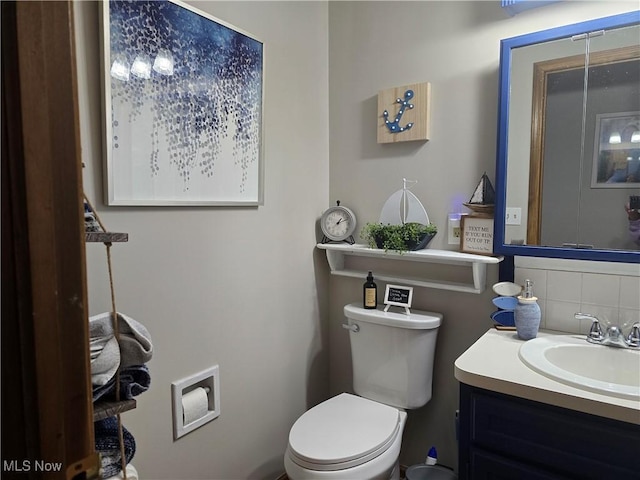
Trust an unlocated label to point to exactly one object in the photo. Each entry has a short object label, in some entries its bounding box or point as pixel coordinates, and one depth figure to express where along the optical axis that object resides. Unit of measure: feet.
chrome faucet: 4.30
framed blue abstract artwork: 3.84
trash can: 5.32
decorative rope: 3.10
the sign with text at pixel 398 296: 5.82
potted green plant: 5.68
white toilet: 4.44
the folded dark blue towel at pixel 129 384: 3.13
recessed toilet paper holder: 4.56
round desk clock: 6.43
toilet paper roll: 4.63
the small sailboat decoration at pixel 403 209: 5.85
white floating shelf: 5.29
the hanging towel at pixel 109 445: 3.29
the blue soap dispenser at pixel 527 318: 4.64
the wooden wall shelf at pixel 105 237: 2.98
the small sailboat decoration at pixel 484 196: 5.27
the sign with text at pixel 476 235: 5.31
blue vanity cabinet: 3.29
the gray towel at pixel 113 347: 2.97
